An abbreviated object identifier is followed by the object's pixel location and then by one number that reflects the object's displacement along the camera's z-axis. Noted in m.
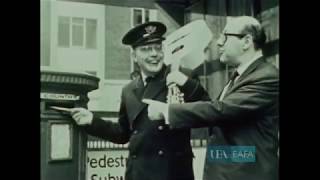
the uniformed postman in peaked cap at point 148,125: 4.17
